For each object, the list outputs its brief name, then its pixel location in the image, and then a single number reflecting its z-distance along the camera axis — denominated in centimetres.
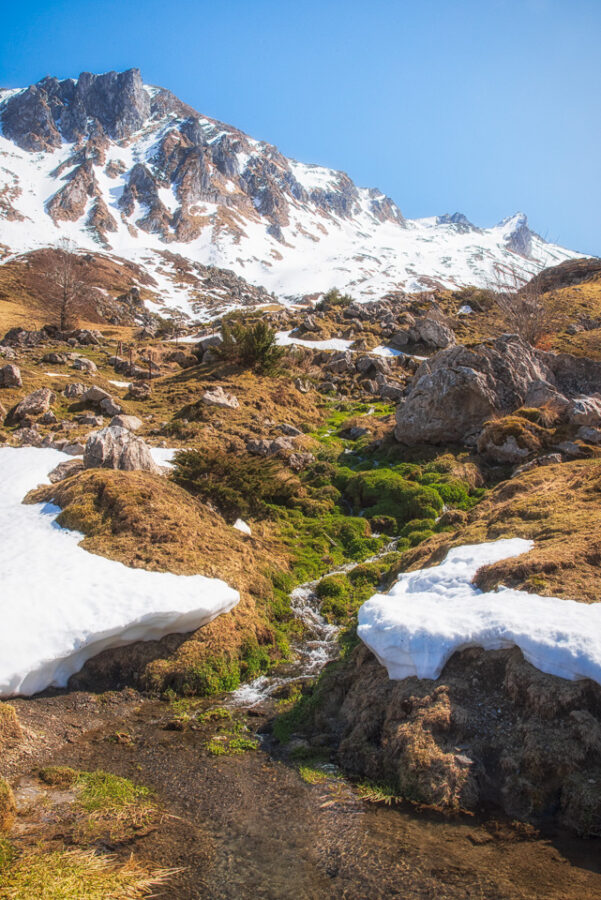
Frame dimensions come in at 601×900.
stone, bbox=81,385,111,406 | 2133
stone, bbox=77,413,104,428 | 1933
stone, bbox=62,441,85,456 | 1625
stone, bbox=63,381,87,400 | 2178
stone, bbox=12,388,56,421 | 1891
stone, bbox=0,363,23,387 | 2138
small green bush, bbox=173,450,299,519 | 1418
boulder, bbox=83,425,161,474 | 1411
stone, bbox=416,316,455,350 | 3878
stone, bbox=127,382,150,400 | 2422
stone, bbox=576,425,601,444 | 1633
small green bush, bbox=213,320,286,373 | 2809
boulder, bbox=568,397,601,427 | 1758
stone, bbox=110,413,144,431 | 1902
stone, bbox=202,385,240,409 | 2284
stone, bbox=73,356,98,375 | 2636
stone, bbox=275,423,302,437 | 2245
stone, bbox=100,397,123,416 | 2105
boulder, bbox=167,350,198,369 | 3087
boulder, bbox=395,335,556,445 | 2055
